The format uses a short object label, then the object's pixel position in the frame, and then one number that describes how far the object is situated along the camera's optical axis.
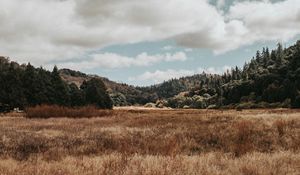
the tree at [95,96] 101.12
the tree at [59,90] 87.06
